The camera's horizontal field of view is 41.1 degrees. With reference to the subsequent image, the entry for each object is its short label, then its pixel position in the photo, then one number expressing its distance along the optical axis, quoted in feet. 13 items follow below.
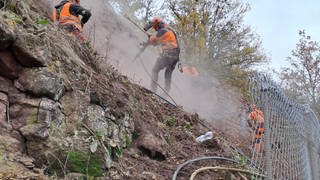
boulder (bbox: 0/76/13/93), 12.30
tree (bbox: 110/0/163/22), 65.05
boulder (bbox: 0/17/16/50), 12.05
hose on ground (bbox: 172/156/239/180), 15.94
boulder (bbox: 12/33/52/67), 12.62
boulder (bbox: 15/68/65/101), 12.72
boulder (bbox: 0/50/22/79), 12.37
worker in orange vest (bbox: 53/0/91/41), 26.43
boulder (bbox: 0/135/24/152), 11.03
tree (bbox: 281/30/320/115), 82.07
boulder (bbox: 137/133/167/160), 17.48
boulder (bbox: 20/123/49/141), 11.78
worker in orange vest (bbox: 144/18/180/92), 34.63
